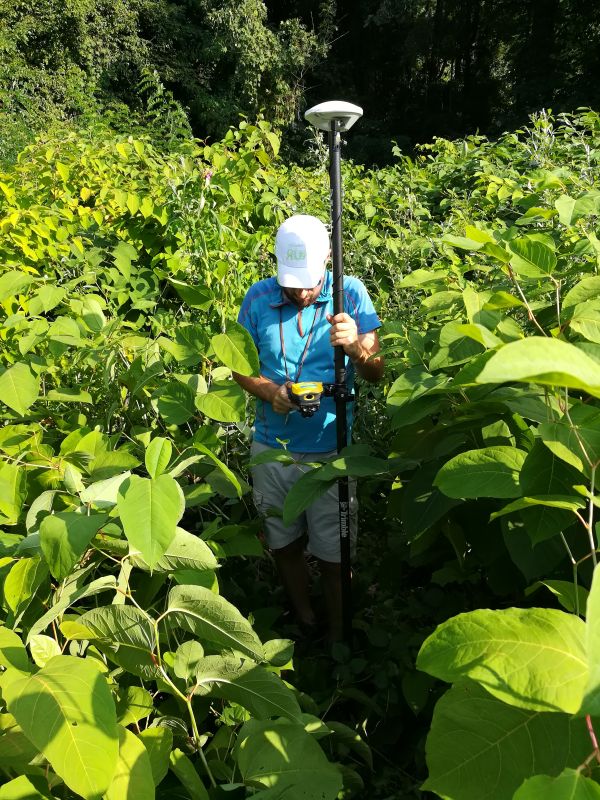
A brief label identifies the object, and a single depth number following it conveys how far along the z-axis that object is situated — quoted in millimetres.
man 2223
